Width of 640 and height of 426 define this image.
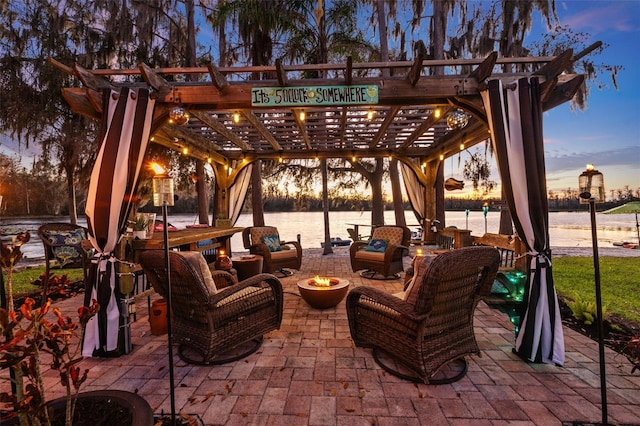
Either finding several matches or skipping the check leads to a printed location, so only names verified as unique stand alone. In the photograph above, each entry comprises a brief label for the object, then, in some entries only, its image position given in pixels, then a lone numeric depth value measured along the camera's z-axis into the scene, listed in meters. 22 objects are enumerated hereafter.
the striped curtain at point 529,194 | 2.65
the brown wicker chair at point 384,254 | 5.44
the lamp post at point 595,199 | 1.91
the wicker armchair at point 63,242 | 3.65
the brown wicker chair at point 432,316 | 2.21
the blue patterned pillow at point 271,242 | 6.13
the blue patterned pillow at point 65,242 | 3.76
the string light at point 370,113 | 4.08
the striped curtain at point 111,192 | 2.85
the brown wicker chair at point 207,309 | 2.50
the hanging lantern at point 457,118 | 4.08
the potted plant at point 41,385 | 1.06
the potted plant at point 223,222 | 7.48
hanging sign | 3.45
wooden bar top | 3.70
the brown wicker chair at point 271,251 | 5.71
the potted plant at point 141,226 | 3.76
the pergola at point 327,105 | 3.22
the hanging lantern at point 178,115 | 3.51
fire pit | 3.75
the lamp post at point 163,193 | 2.06
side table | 5.16
